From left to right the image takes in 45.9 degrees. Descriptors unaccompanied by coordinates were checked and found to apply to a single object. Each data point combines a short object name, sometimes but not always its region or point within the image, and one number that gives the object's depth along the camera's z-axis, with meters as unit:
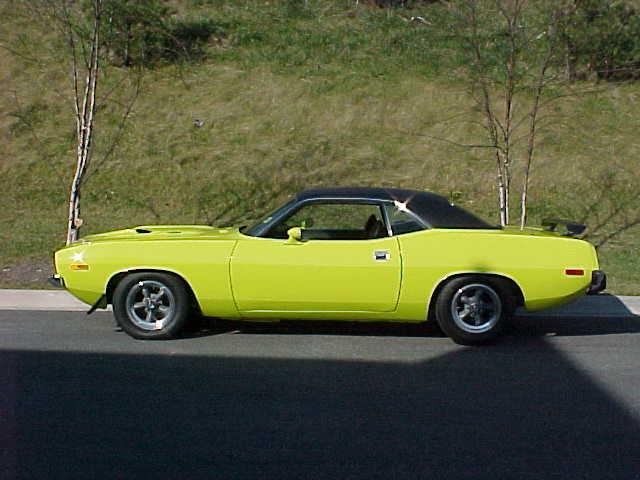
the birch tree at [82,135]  9.62
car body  6.31
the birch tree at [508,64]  14.04
